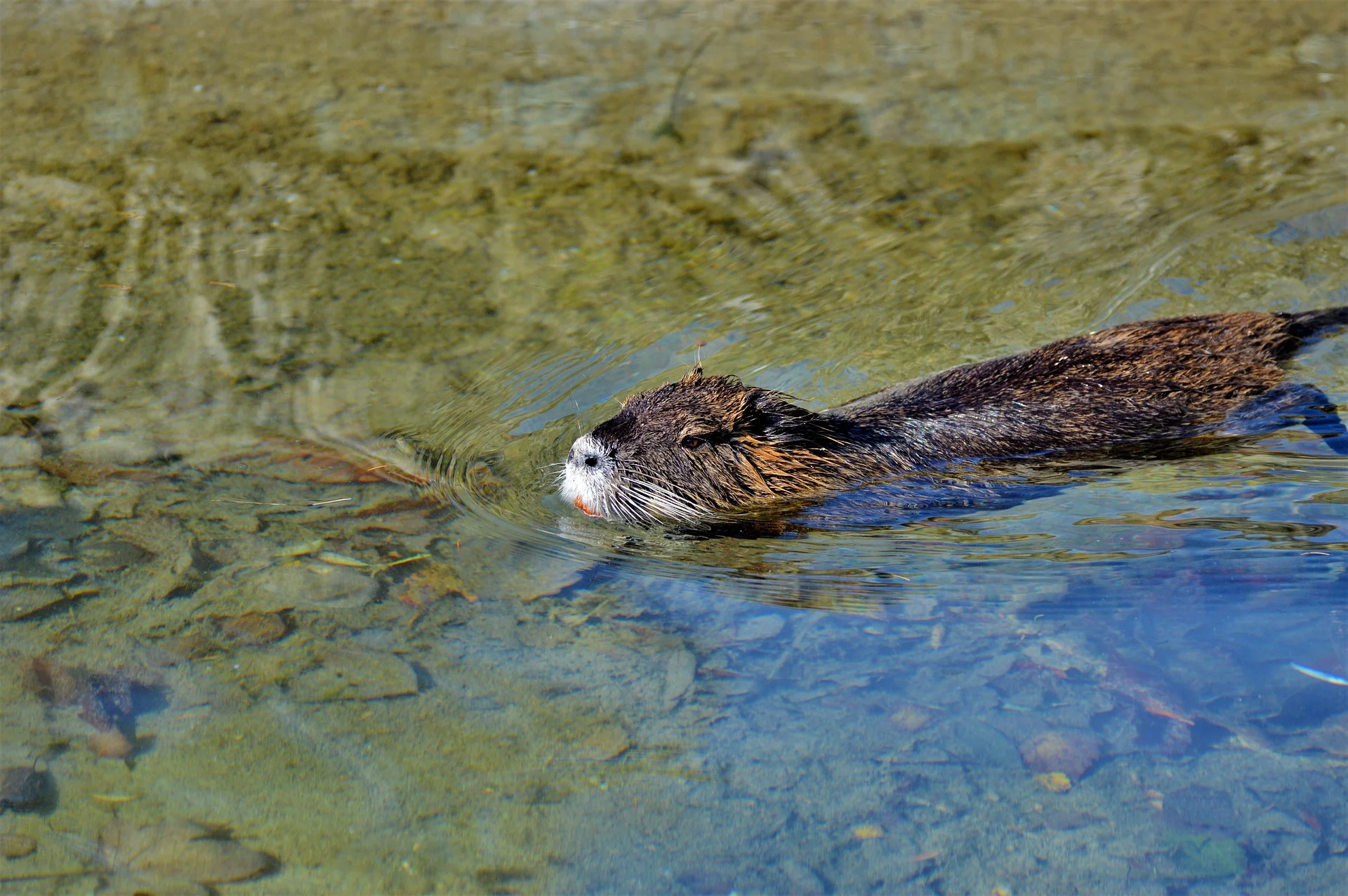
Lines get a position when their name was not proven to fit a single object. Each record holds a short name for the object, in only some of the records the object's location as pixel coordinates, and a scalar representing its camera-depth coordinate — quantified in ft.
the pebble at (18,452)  27.86
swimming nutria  28.30
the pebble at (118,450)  28.19
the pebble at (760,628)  22.76
